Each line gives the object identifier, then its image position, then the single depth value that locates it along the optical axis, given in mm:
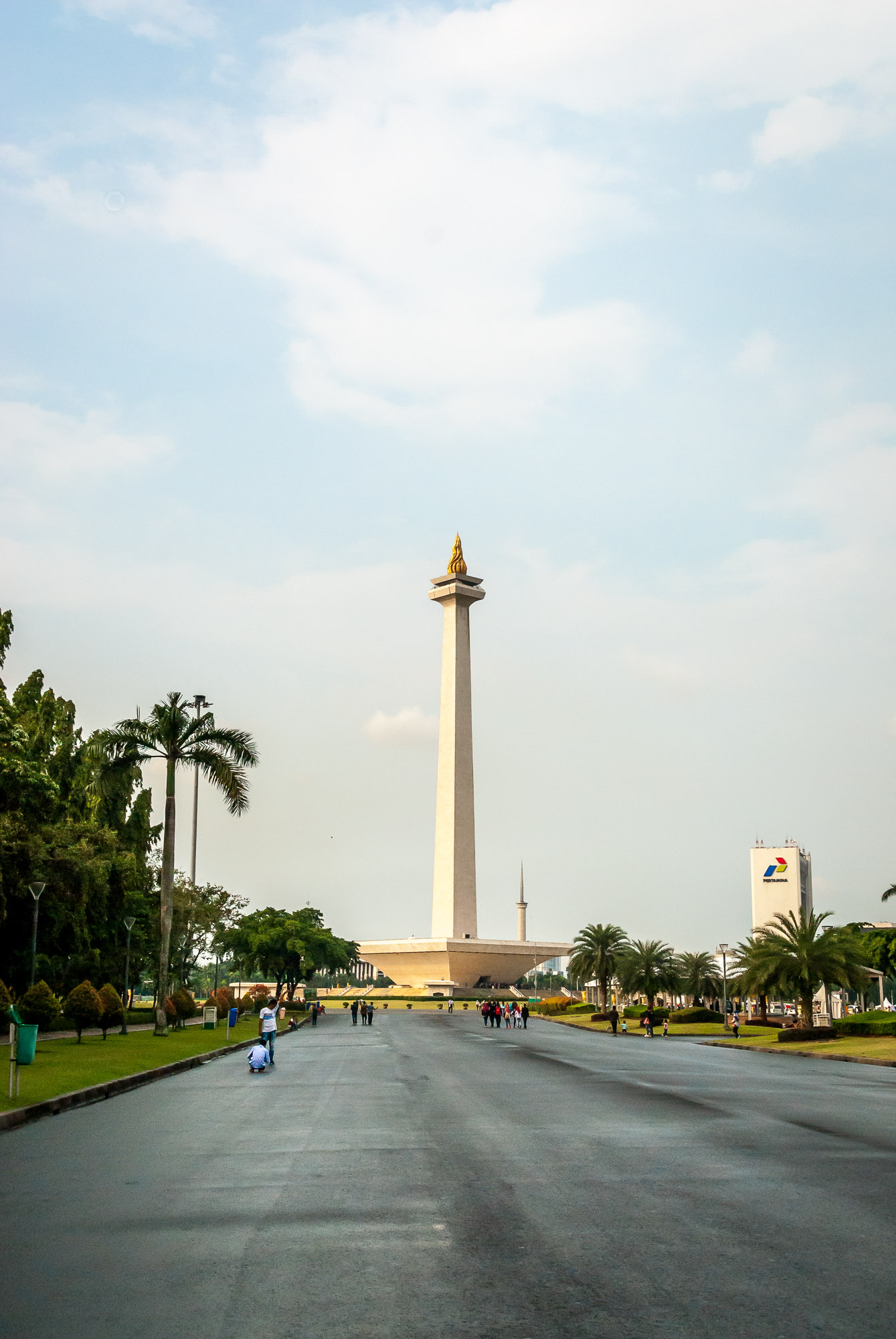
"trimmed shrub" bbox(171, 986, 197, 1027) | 48772
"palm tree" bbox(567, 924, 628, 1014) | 82500
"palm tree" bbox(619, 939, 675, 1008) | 76312
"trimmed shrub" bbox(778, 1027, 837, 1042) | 47031
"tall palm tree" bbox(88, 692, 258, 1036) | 41875
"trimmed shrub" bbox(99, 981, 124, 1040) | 37750
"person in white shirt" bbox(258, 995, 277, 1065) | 31297
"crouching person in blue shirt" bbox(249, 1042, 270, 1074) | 27188
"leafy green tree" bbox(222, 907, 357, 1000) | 93312
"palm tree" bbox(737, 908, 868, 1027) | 49938
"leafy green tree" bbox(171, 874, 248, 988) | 71125
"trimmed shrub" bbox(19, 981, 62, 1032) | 36906
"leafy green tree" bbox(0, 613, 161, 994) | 37188
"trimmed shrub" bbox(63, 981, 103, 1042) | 36250
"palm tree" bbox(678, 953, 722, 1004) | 83500
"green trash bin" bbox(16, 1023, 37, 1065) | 23266
